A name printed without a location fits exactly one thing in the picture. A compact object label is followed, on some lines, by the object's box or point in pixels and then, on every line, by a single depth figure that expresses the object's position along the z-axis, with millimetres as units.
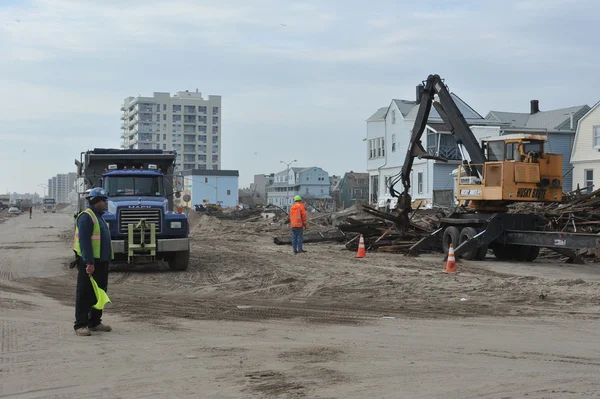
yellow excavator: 20578
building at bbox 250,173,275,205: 150850
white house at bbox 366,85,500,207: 51250
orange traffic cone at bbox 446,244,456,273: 18016
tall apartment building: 153000
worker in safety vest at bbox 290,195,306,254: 22719
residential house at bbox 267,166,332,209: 128175
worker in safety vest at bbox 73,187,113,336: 9258
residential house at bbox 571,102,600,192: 42625
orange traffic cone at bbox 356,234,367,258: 22609
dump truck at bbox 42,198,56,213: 126050
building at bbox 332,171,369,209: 102938
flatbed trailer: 19422
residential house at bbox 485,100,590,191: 49250
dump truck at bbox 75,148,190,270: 17594
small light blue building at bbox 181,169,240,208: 119688
